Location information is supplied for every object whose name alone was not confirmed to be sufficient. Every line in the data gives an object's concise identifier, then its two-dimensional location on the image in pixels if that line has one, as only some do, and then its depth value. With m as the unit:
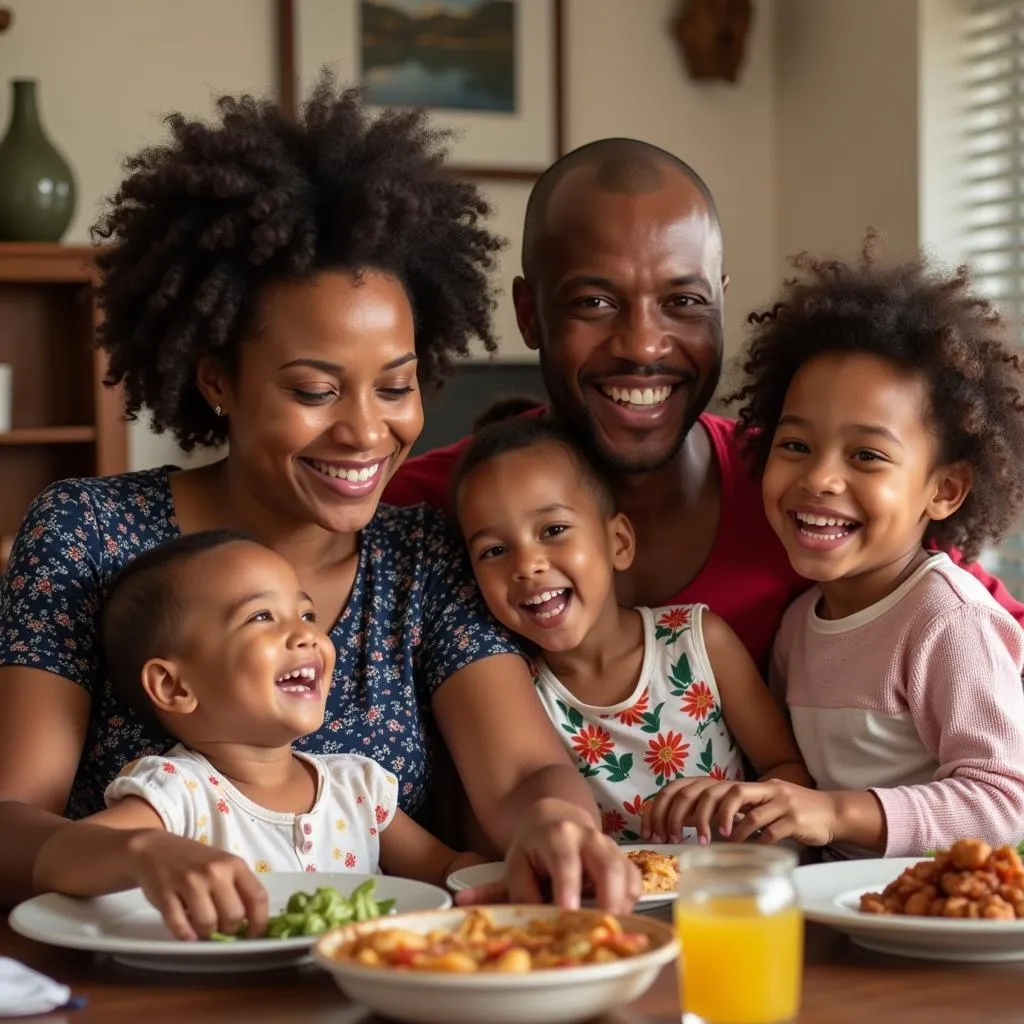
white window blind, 4.35
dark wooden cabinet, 4.34
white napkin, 1.20
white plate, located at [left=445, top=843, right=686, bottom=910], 1.47
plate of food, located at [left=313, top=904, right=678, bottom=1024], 1.09
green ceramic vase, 4.12
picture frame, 4.62
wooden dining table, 1.21
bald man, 2.22
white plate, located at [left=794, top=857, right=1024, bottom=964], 1.30
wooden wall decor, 5.02
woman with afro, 1.84
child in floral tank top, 2.04
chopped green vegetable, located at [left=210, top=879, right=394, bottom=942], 1.31
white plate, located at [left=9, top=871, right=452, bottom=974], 1.29
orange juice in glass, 1.10
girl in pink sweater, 1.88
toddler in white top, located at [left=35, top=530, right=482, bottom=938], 1.67
